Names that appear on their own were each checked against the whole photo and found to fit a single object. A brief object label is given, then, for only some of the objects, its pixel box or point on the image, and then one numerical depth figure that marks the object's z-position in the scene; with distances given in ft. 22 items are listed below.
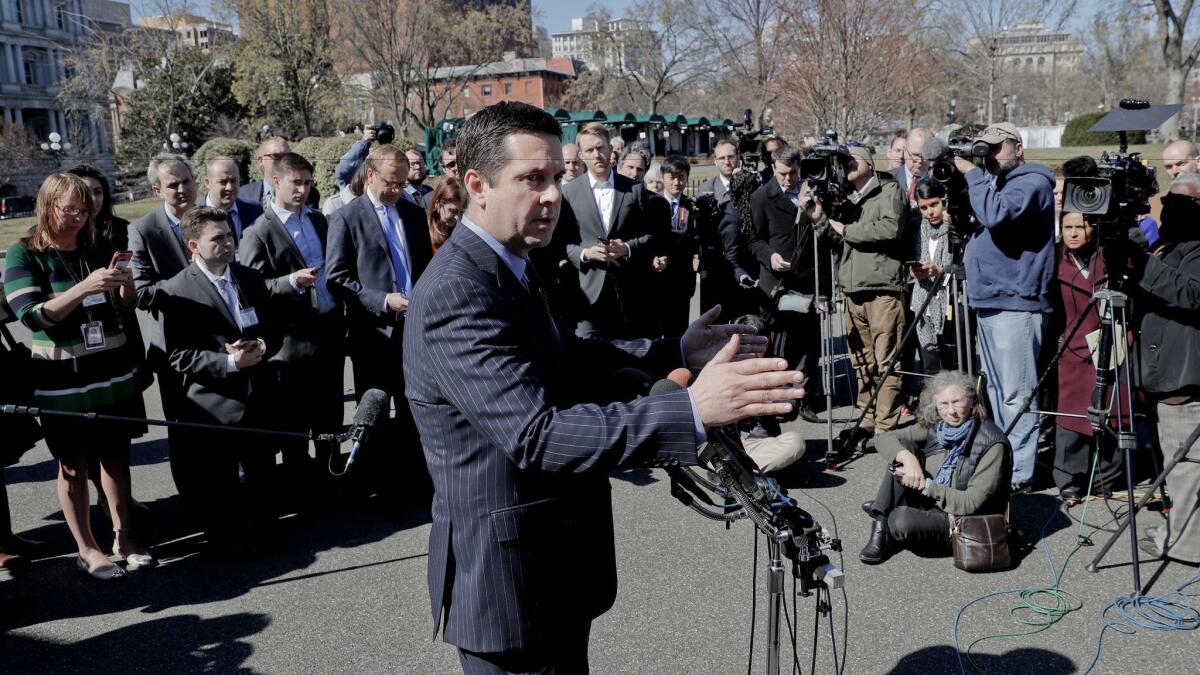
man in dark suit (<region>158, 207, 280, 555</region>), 15.58
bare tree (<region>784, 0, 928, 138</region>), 64.54
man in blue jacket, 17.25
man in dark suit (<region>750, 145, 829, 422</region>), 23.70
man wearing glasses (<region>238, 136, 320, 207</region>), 21.57
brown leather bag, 14.46
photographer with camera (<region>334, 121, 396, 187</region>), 24.11
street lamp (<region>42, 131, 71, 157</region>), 120.17
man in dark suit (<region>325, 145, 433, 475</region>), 17.38
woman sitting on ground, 14.83
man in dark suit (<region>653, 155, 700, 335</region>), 24.27
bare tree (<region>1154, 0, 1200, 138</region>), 104.37
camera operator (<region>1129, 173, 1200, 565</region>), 14.53
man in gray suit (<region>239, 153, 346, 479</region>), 17.58
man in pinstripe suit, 5.70
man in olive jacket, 21.12
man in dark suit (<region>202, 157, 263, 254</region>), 19.52
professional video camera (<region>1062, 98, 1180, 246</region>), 13.85
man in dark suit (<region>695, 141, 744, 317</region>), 25.58
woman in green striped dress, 14.73
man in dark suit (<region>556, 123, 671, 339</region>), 21.99
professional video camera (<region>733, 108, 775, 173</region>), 26.61
